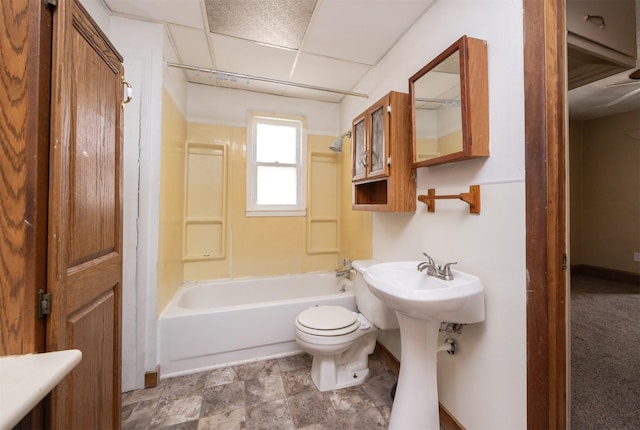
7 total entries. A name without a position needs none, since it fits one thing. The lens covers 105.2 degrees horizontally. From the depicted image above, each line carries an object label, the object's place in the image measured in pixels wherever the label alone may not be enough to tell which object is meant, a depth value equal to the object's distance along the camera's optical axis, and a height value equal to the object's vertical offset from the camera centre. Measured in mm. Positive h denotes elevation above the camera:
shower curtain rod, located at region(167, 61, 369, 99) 1697 +1051
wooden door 626 +0
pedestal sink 1011 -484
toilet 1552 -768
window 2652 +584
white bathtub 1728 -836
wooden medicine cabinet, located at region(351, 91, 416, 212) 1525 +419
